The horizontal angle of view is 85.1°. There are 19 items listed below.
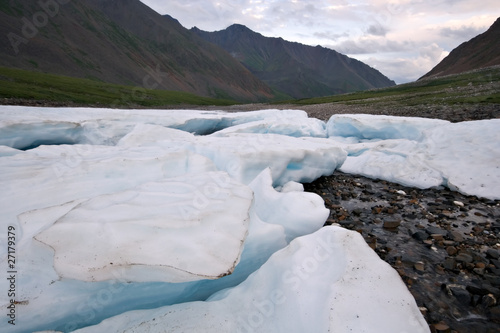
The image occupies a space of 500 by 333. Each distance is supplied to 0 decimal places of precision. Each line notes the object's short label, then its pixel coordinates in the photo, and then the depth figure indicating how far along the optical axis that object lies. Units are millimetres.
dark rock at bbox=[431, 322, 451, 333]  3606
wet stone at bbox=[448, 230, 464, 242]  5730
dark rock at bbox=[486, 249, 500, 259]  5101
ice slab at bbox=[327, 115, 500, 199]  8266
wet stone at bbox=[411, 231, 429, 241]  5866
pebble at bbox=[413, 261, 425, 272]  4855
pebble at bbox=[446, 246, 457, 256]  5278
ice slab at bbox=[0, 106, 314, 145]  9445
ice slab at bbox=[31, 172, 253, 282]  2852
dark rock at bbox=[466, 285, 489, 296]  4234
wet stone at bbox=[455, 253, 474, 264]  4996
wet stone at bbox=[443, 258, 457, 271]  4867
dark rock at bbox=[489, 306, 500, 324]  3779
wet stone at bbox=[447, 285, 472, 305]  4118
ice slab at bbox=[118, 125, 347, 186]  7469
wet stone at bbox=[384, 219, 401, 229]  6438
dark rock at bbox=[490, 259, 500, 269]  4871
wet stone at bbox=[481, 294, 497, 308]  4023
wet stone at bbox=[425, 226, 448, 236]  6020
